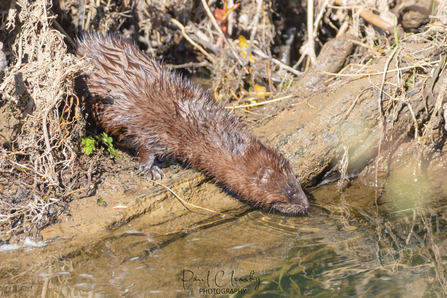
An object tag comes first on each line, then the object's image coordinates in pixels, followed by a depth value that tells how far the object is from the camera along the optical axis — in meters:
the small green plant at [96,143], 8.80
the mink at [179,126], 8.19
